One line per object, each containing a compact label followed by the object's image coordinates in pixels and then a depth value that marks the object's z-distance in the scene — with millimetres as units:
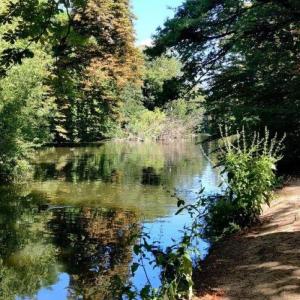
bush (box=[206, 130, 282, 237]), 6459
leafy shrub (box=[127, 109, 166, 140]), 47069
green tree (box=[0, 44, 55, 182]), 14099
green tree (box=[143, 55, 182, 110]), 53247
